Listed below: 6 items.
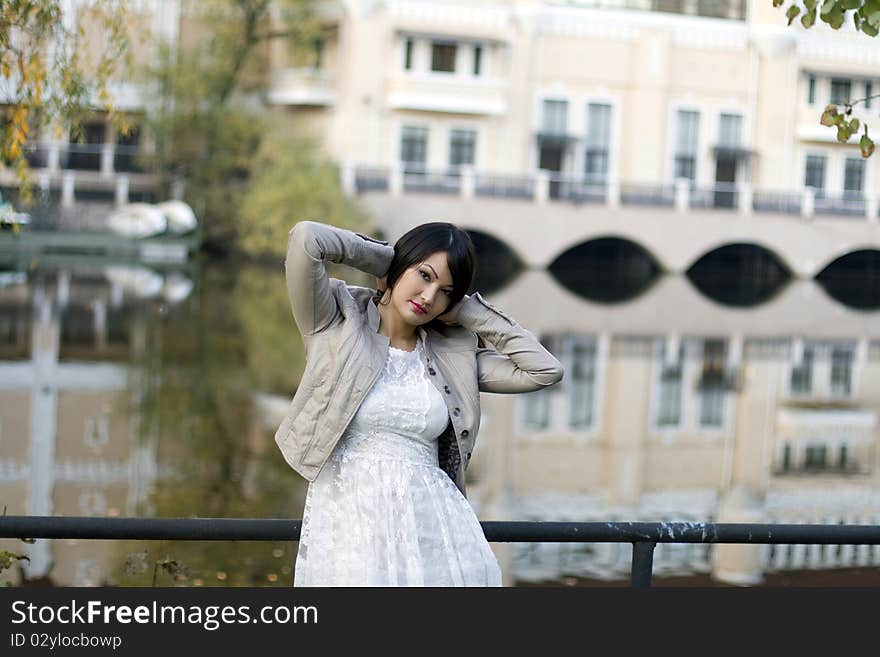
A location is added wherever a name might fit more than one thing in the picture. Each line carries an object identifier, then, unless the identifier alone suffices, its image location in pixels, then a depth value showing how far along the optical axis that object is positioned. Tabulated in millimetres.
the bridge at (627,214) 34938
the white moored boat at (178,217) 32406
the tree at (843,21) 4395
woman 3201
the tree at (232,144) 32562
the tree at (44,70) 6707
